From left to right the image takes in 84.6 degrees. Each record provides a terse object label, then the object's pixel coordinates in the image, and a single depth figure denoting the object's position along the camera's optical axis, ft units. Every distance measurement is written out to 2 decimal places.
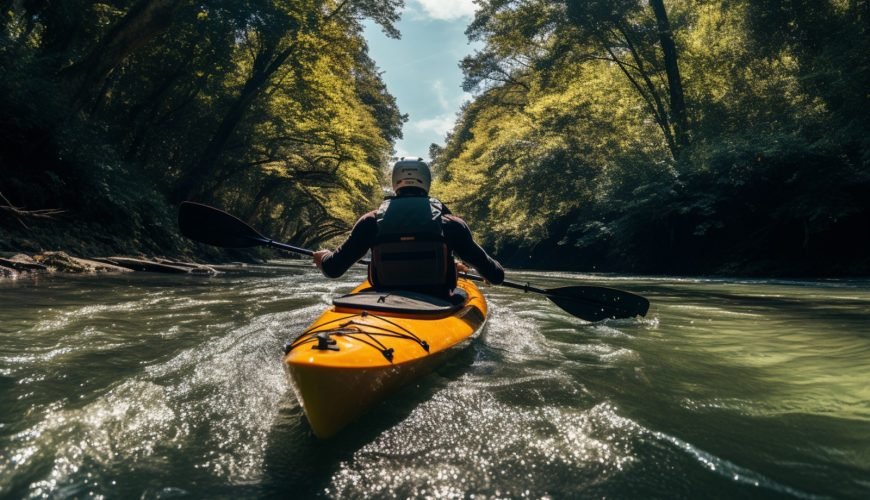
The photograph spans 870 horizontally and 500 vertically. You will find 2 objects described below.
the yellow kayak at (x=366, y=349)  6.09
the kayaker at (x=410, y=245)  11.05
